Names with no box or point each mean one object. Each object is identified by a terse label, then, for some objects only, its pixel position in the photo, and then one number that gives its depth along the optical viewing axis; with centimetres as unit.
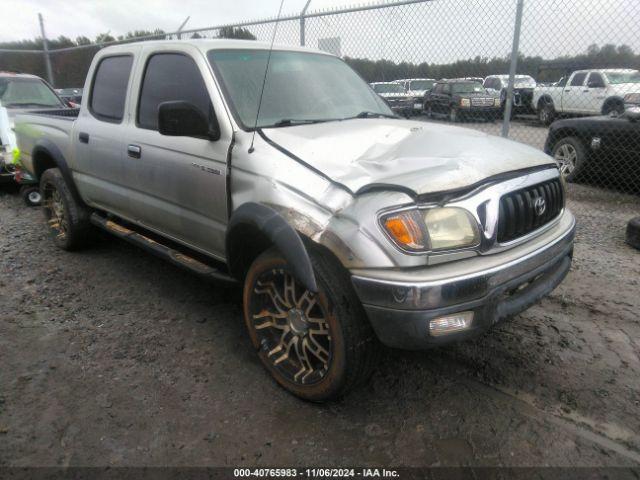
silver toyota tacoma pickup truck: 206
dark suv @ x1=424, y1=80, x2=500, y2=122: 867
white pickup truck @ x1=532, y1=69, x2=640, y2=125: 1140
